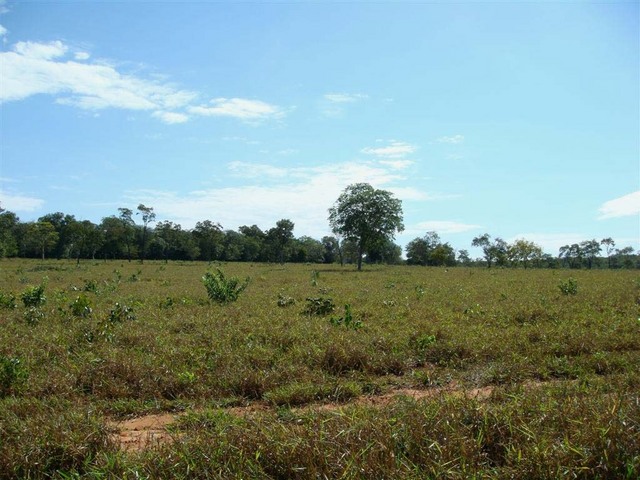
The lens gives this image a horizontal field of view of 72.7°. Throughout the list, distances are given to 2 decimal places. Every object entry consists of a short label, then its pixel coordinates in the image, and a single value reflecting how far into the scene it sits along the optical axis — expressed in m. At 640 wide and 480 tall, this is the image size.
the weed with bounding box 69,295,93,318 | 10.50
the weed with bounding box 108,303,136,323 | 9.81
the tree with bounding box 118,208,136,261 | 73.97
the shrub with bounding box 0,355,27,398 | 5.52
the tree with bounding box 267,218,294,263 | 85.31
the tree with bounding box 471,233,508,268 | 85.31
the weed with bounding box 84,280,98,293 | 16.53
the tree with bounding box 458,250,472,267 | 130.77
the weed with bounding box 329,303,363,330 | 9.16
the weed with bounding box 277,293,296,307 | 13.04
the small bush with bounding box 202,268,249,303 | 13.76
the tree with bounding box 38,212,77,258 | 75.94
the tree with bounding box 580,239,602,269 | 119.56
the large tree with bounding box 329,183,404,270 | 50.22
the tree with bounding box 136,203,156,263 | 66.19
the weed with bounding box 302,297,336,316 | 11.43
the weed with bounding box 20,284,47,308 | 12.05
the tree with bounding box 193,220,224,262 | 90.31
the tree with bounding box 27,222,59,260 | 61.07
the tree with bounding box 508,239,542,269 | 94.44
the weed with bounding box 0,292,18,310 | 12.05
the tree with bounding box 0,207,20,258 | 61.84
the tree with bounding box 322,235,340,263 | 123.43
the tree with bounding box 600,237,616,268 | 117.88
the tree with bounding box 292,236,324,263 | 107.81
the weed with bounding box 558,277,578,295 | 15.53
